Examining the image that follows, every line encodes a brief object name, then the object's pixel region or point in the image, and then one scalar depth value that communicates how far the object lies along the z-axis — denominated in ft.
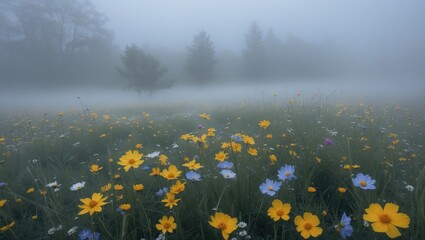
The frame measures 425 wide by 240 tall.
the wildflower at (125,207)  3.81
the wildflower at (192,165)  4.26
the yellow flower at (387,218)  2.40
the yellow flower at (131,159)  4.10
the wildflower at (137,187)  4.19
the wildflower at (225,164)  4.57
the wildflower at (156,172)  4.47
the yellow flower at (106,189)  5.01
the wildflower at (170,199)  3.74
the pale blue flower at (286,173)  4.10
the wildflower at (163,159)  5.72
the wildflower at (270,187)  3.85
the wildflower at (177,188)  3.91
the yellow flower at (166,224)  3.59
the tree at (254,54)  92.58
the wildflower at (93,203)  3.29
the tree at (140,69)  63.87
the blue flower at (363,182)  3.43
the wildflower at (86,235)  3.64
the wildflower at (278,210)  3.35
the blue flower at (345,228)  2.97
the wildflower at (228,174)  4.32
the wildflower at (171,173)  4.05
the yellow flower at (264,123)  6.89
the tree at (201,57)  78.79
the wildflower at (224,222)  3.05
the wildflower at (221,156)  5.44
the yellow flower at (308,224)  2.95
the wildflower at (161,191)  4.57
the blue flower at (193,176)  4.17
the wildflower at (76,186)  4.33
